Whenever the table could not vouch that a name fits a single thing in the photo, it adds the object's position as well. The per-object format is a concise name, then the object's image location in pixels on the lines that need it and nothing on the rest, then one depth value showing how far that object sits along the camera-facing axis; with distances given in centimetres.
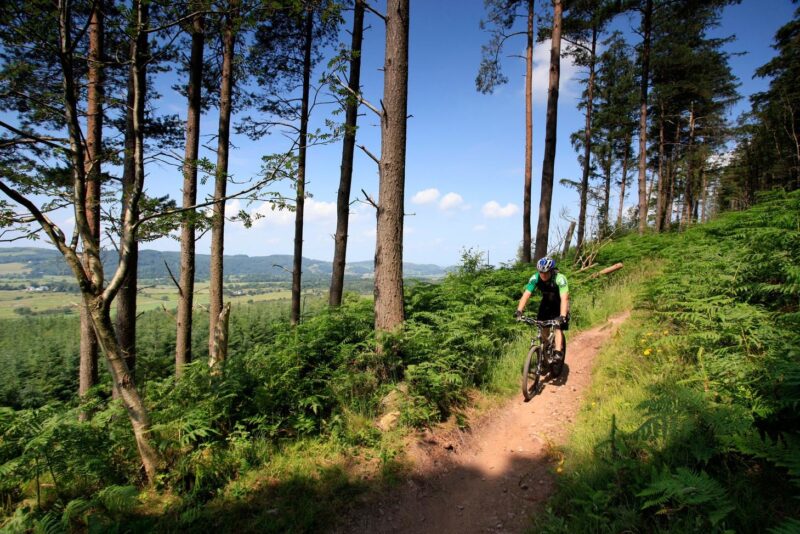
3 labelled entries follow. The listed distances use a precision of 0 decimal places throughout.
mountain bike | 579
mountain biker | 566
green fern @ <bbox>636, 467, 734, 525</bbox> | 211
